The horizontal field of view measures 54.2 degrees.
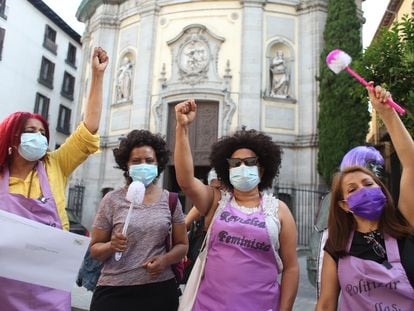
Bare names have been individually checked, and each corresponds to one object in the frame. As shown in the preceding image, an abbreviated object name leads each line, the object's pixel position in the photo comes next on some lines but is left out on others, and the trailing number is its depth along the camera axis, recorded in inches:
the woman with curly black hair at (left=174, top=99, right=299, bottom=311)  105.0
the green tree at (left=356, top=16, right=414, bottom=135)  254.2
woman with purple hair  142.4
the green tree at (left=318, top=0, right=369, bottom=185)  562.6
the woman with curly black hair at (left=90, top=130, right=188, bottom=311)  114.0
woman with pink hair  99.7
